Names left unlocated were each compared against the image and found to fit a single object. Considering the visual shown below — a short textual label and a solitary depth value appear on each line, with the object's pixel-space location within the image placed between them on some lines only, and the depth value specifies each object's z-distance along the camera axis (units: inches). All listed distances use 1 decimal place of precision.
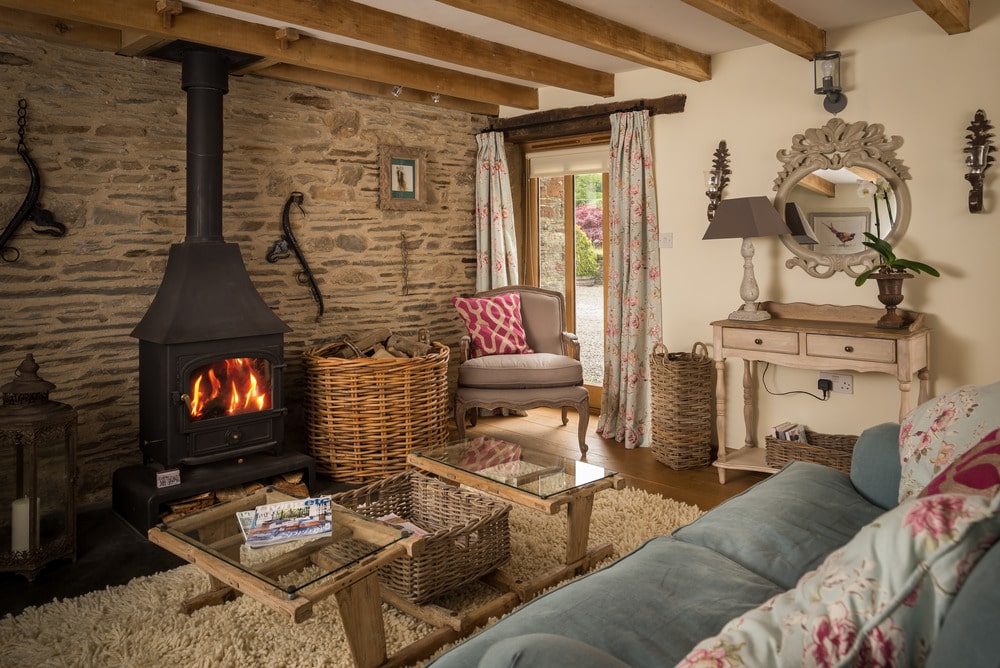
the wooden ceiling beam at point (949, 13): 125.2
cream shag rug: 93.2
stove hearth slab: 131.5
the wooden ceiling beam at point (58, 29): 133.5
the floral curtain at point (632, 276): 187.9
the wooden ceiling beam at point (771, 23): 124.1
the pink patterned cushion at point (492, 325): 195.8
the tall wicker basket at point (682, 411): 170.4
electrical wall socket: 161.6
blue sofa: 35.9
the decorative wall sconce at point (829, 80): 153.6
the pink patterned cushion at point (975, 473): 54.6
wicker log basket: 161.9
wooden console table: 139.2
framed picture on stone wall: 198.1
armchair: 181.9
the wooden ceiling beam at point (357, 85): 171.8
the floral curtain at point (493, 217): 219.3
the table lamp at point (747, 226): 156.3
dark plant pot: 143.7
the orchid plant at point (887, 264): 142.5
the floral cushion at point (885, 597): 37.1
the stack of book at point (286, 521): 94.2
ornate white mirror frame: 152.6
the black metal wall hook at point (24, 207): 136.8
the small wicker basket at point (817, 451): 149.9
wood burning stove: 135.7
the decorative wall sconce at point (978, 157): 140.8
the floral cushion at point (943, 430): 75.1
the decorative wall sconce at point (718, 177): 176.4
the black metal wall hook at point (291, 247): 175.6
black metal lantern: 116.2
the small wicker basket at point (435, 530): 100.6
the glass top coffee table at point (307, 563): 81.0
